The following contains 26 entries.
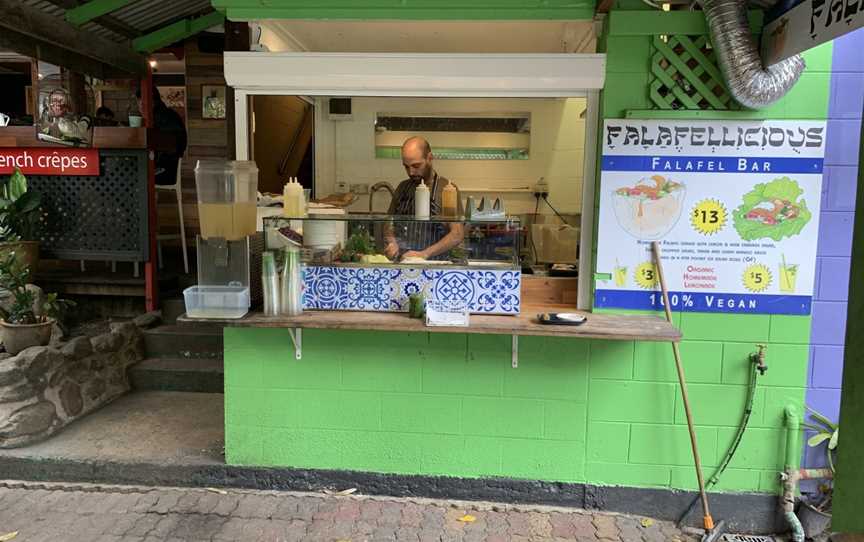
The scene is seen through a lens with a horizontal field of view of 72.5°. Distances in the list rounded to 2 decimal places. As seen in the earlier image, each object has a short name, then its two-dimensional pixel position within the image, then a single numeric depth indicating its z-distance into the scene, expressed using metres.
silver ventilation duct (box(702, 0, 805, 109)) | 2.73
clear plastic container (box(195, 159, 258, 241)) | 3.06
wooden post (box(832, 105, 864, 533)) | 1.33
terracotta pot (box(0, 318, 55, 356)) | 4.23
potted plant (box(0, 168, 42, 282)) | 4.66
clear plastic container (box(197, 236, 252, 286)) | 3.12
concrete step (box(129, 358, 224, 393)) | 4.66
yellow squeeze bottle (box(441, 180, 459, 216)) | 3.35
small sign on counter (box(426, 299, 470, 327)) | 2.93
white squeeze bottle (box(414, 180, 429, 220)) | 3.27
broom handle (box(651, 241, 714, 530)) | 3.02
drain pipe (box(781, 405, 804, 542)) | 3.10
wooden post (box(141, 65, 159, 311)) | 5.05
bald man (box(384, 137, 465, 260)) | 3.11
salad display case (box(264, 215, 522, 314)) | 3.10
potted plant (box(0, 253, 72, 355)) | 4.24
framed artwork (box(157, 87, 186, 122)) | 7.95
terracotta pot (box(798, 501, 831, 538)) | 3.07
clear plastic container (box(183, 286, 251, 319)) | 3.07
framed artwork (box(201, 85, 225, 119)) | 7.01
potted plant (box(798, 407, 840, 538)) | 3.07
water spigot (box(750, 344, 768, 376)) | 3.05
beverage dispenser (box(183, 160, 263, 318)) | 3.07
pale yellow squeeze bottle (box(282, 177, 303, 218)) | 3.24
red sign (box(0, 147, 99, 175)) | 4.97
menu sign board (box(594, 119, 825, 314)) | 2.99
